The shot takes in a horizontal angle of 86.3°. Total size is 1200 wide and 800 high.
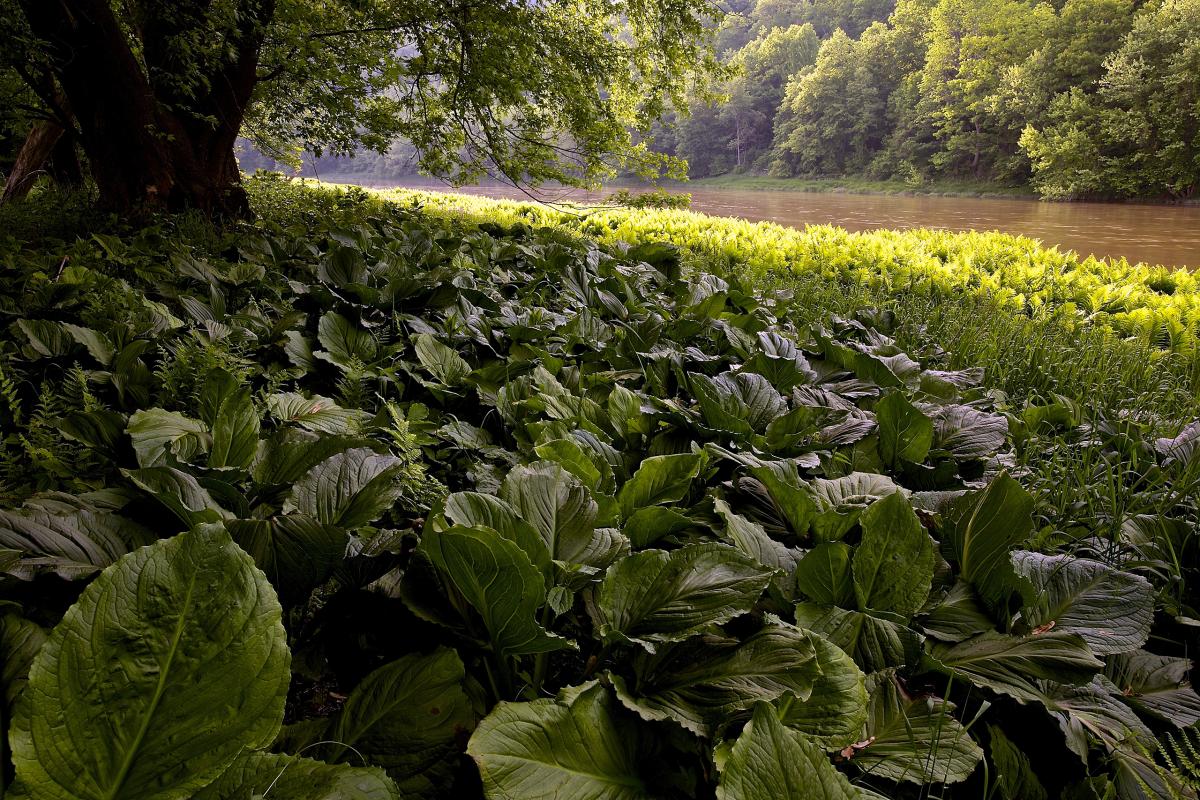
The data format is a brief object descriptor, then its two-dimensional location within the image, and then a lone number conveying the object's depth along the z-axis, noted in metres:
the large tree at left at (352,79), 4.85
